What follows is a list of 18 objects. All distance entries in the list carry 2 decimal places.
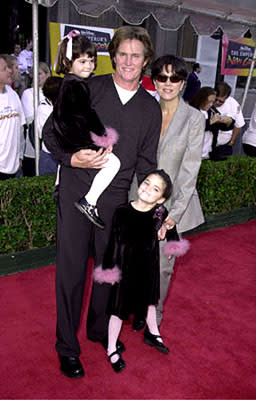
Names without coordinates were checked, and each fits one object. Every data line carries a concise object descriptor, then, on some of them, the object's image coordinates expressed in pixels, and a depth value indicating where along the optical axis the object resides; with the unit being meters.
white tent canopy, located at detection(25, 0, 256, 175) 5.45
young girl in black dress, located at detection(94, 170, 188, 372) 3.05
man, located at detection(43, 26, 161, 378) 2.94
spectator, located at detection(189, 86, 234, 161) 6.71
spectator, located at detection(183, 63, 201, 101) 10.80
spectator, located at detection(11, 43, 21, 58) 12.85
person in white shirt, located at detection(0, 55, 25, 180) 5.20
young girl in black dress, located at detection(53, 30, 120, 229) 2.72
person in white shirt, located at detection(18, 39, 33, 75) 12.10
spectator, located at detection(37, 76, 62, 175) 4.46
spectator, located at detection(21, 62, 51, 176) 6.24
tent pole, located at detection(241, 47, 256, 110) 8.80
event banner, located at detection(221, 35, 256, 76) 8.98
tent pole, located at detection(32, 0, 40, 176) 5.16
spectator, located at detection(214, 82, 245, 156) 7.35
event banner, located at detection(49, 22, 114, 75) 6.56
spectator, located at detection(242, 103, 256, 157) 7.64
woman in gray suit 3.35
